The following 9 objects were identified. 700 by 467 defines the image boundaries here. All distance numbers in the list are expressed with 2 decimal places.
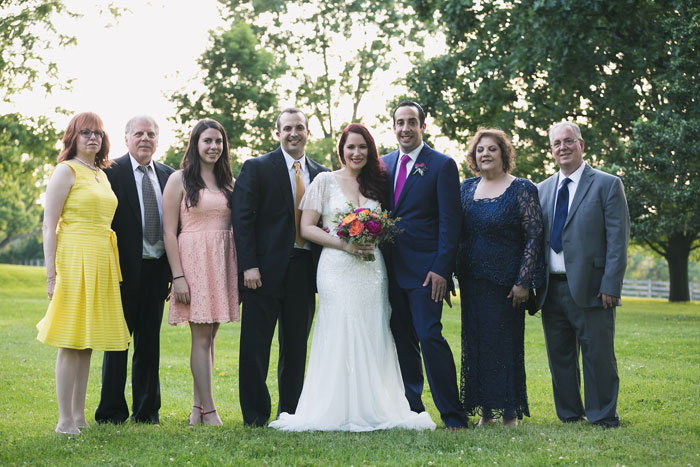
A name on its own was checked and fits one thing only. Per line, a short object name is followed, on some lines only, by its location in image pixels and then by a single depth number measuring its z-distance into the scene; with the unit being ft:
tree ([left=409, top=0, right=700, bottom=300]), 49.52
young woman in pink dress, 21.98
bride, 21.15
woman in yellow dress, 20.49
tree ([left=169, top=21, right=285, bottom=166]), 80.84
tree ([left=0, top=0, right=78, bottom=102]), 71.15
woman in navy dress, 21.75
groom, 21.24
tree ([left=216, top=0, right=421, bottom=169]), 98.84
